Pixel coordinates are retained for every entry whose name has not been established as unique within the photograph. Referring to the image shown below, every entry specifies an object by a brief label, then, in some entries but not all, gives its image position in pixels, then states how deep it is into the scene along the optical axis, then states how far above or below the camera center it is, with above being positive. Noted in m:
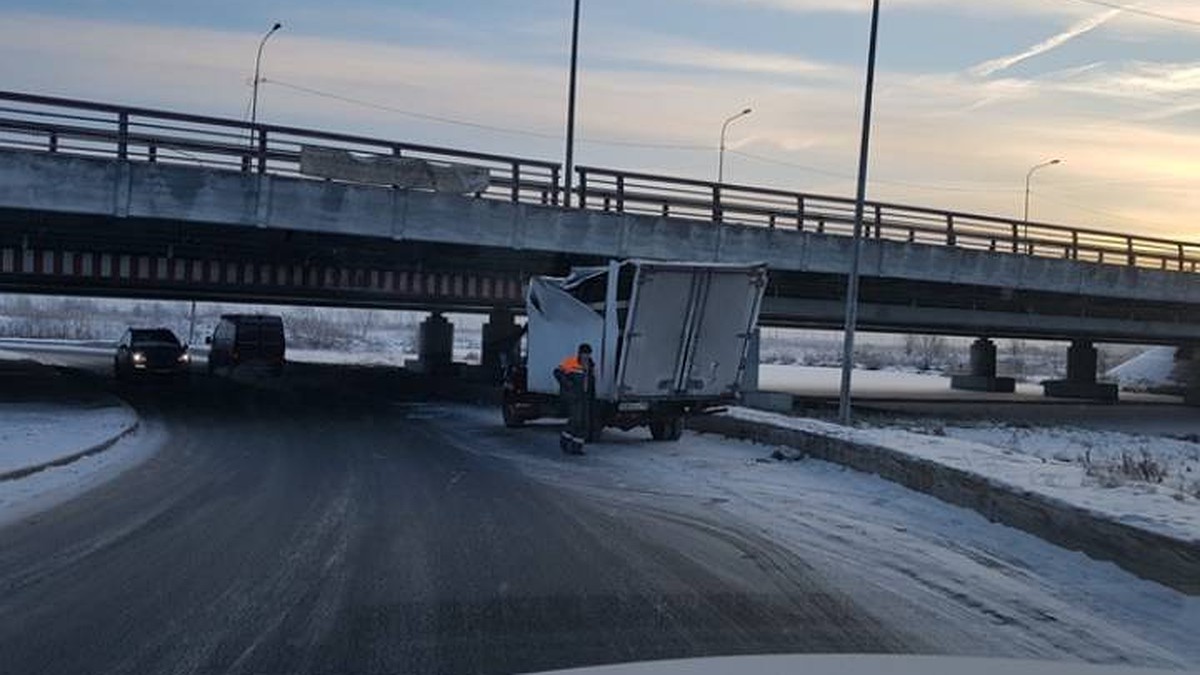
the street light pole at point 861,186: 21.77 +3.31
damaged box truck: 18.50 -0.02
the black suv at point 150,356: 34.38 -1.87
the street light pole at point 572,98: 30.30 +6.44
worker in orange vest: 17.50 -1.09
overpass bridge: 22.45 +2.26
